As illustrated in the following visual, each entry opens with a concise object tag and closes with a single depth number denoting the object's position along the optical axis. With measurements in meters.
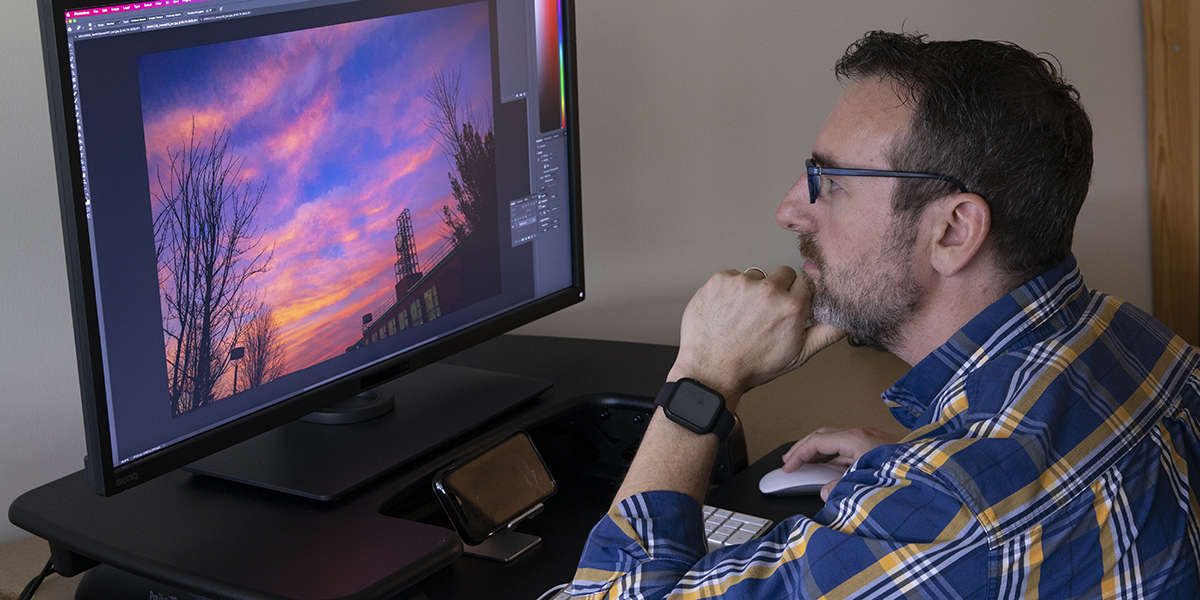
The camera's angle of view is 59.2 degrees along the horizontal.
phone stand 1.06
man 0.75
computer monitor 0.86
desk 0.90
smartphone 1.03
